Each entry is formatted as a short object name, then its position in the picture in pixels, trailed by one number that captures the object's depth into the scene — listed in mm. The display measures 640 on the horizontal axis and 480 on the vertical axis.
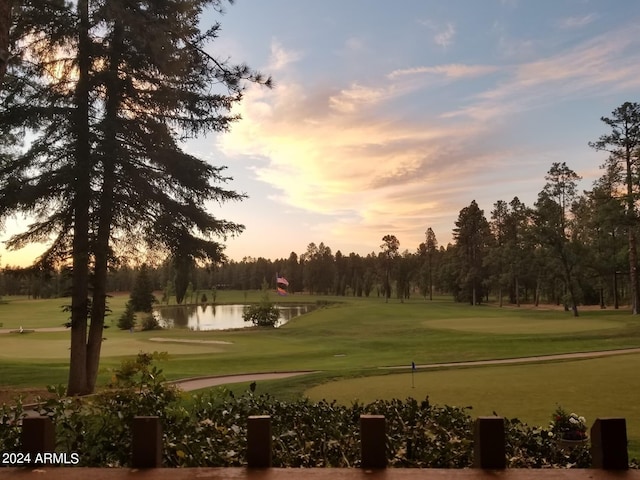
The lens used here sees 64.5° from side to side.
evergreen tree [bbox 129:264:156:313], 70875
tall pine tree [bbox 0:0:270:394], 12305
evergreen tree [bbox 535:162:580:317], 44031
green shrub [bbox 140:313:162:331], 48406
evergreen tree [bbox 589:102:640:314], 36750
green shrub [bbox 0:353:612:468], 3293
